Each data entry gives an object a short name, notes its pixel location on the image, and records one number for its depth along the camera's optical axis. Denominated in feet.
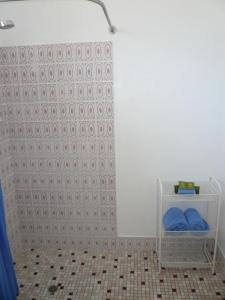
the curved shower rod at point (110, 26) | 4.66
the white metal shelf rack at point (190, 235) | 5.81
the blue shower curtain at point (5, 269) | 4.47
